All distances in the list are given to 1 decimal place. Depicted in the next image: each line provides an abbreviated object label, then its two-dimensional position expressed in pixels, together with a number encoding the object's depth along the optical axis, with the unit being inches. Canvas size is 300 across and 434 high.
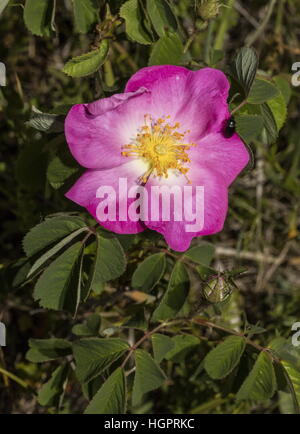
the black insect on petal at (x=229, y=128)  12.6
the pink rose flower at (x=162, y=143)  12.5
